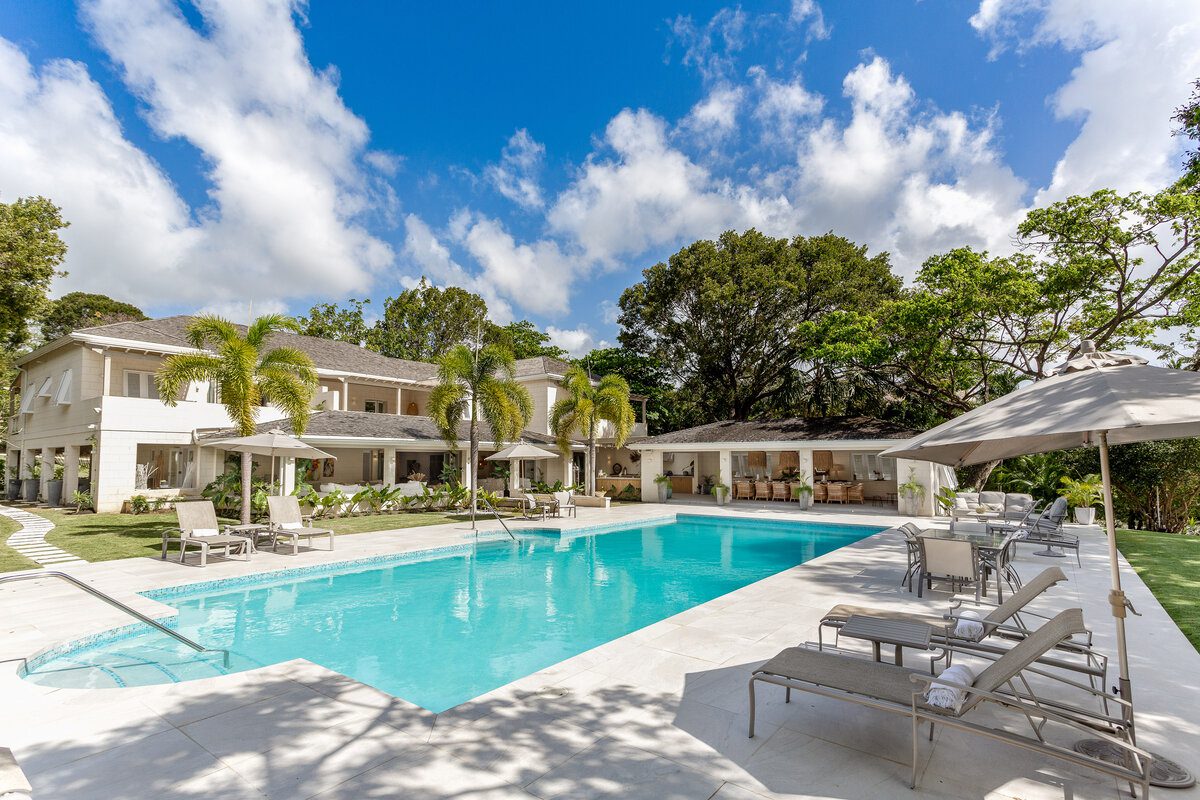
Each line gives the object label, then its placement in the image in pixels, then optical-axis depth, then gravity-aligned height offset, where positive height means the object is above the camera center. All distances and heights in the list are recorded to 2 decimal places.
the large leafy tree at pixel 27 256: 17.86 +6.51
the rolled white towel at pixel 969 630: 5.12 -1.62
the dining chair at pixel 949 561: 8.20 -1.62
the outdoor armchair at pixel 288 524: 12.96 -1.65
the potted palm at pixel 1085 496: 16.83 -1.40
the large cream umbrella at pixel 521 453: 20.25 +0.02
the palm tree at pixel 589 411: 24.58 +1.82
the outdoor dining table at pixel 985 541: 8.77 -1.57
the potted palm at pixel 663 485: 26.28 -1.50
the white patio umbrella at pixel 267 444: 14.08 +0.27
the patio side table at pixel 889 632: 4.81 -1.59
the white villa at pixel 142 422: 19.45 +1.27
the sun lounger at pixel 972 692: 3.27 -1.62
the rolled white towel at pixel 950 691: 3.54 -1.53
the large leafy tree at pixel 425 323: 46.44 +10.85
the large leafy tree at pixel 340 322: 45.62 +10.79
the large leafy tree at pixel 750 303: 32.62 +8.83
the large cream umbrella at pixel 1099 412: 3.15 +0.23
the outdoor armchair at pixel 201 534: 11.62 -1.66
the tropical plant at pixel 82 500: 19.42 -1.52
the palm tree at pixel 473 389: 20.12 +2.36
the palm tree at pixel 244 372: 14.41 +2.20
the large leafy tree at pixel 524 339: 47.78 +9.82
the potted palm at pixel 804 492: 22.58 -1.59
